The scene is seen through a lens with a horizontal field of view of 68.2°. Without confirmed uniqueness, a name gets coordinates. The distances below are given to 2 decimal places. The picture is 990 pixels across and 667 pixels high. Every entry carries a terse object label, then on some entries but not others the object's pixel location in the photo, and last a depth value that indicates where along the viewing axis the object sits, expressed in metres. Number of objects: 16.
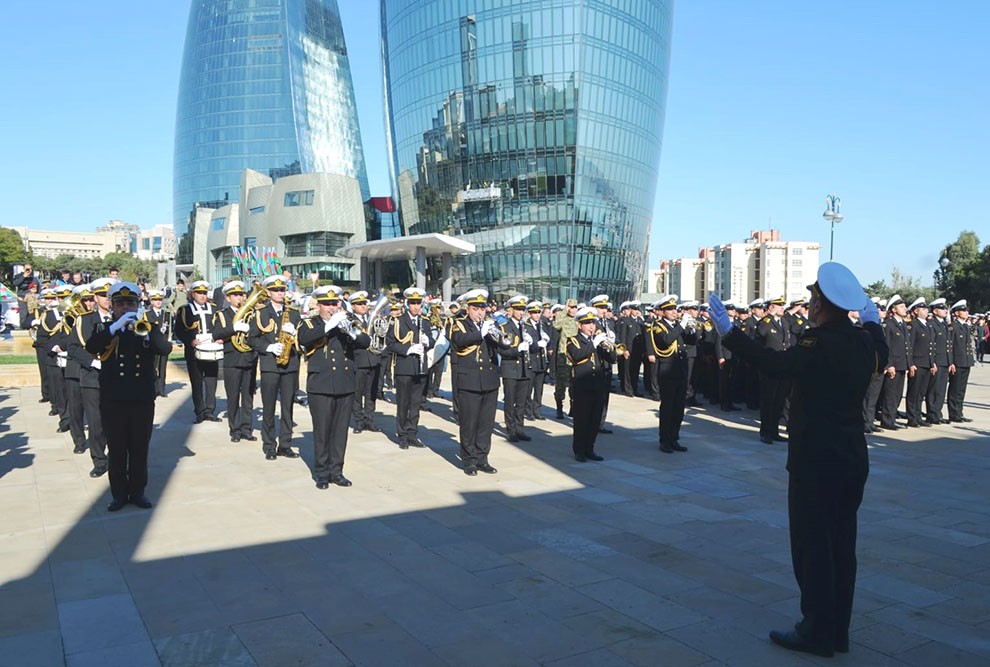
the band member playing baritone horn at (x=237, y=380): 9.93
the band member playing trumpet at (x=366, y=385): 10.92
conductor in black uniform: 3.80
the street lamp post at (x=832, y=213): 25.76
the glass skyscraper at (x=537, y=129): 59.75
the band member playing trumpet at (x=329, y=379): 7.60
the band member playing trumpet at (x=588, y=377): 9.02
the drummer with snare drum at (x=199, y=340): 10.92
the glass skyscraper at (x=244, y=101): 100.44
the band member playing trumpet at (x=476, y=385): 8.33
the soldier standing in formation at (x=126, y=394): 6.61
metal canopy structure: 56.69
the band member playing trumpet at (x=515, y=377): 10.44
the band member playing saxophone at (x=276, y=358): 9.04
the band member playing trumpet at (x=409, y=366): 10.03
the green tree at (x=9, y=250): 66.00
